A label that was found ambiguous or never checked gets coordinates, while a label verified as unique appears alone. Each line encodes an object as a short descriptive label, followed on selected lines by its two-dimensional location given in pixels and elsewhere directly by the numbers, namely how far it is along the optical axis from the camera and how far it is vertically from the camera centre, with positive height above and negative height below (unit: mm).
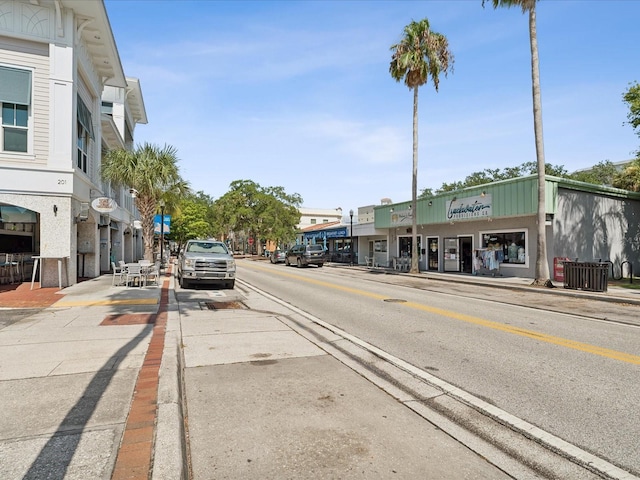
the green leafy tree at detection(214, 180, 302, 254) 54000 +5363
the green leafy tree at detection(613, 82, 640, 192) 21438 +5239
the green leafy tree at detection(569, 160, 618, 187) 47312 +9050
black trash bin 15250 -1000
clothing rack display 22703 -567
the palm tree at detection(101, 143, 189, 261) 19500 +3816
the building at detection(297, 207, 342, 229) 94625 +8559
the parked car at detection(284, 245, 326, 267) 33562 -318
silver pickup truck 15359 -574
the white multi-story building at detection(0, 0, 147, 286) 14148 +4701
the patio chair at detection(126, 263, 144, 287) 15148 -689
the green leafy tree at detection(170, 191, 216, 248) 60531 +4309
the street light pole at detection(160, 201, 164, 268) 26453 +2617
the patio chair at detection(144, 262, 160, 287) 15859 -853
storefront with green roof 19953 +1392
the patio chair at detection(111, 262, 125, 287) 15461 -1087
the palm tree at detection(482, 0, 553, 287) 17516 +4379
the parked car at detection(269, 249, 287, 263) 42188 -379
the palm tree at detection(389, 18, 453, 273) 24734 +11721
